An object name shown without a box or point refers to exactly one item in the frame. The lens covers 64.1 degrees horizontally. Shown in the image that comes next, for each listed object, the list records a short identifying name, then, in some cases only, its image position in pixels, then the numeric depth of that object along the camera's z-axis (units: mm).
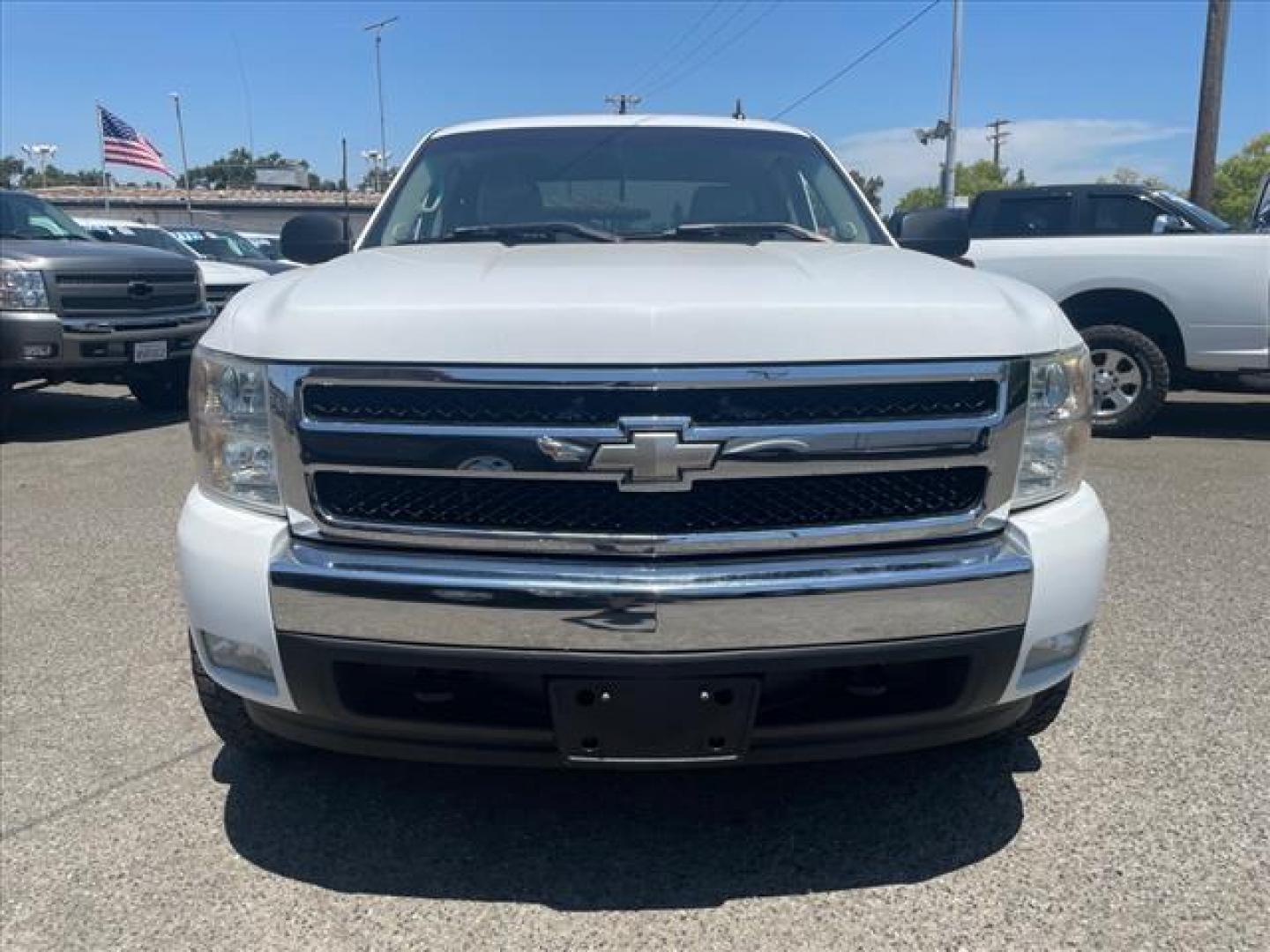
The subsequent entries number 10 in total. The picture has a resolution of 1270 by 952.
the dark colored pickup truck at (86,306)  7652
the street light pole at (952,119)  22844
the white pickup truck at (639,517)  1928
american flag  21641
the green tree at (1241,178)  62750
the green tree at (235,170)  89400
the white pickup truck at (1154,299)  7164
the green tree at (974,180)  82688
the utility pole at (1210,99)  13453
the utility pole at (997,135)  69938
